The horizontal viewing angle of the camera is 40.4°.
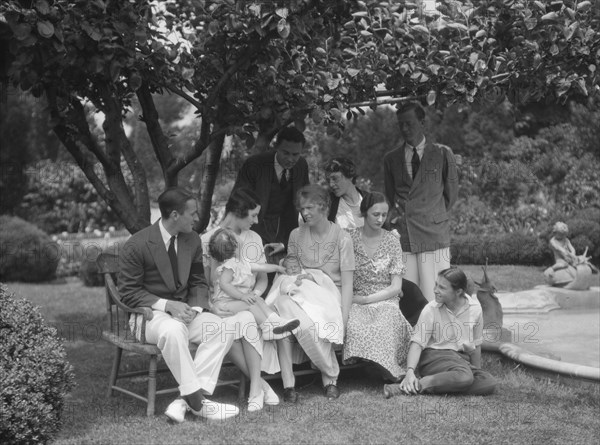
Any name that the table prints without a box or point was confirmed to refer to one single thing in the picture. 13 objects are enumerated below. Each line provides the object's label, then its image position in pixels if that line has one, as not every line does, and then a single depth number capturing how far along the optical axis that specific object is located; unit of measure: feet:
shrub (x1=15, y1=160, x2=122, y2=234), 55.16
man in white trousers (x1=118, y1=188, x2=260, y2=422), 16.52
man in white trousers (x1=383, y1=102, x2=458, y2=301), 21.35
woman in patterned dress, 18.88
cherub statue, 35.86
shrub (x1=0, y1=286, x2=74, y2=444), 14.21
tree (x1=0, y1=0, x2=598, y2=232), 17.58
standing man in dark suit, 20.42
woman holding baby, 18.35
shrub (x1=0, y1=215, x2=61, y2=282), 42.50
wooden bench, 16.97
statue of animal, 23.87
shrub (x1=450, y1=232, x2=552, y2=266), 43.80
